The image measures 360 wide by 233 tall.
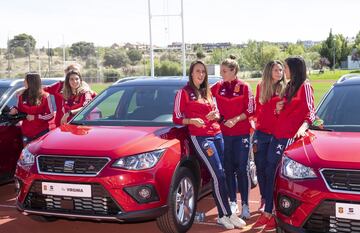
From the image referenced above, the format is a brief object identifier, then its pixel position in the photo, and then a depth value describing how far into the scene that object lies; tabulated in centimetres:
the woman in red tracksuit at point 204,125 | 534
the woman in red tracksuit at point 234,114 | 566
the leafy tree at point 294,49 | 9081
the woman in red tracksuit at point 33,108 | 702
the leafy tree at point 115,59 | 6919
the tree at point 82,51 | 5964
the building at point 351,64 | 9264
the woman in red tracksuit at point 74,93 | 700
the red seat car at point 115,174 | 463
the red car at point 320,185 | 394
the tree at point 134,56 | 7753
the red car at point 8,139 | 680
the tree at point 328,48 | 8775
